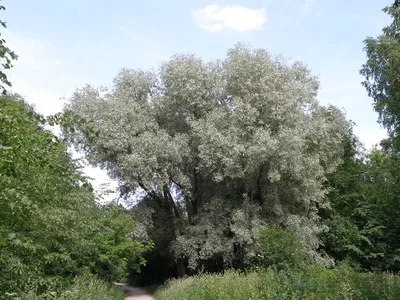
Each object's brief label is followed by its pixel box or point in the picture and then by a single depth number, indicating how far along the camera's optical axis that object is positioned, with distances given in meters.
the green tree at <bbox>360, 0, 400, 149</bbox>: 19.27
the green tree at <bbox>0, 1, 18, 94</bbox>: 3.71
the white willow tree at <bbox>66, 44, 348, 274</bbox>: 23.08
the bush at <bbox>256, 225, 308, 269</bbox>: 16.92
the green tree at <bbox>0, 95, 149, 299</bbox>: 3.98
